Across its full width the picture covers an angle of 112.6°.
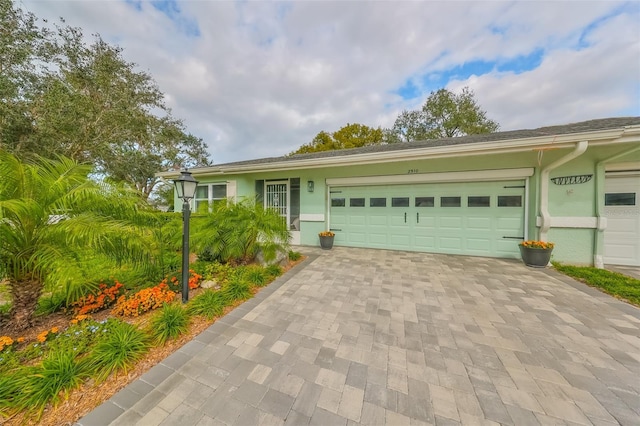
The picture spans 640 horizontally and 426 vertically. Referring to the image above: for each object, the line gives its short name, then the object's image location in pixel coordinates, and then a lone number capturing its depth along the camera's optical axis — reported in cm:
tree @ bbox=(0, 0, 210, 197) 722
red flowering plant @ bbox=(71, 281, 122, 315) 264
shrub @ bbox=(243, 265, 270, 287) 359
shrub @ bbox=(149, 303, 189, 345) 219
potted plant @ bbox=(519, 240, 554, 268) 432
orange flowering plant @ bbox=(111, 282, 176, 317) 262
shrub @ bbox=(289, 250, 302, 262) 508
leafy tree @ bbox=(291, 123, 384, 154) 1689
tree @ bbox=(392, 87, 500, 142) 1449
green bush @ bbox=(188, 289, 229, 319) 265
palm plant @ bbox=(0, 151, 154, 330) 207
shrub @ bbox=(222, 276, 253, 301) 306
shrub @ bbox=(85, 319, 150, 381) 176
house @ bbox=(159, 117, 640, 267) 440
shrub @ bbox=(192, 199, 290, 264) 404
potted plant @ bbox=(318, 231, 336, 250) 618
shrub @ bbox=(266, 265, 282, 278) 399
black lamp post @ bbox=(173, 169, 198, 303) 292
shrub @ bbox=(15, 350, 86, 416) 146
